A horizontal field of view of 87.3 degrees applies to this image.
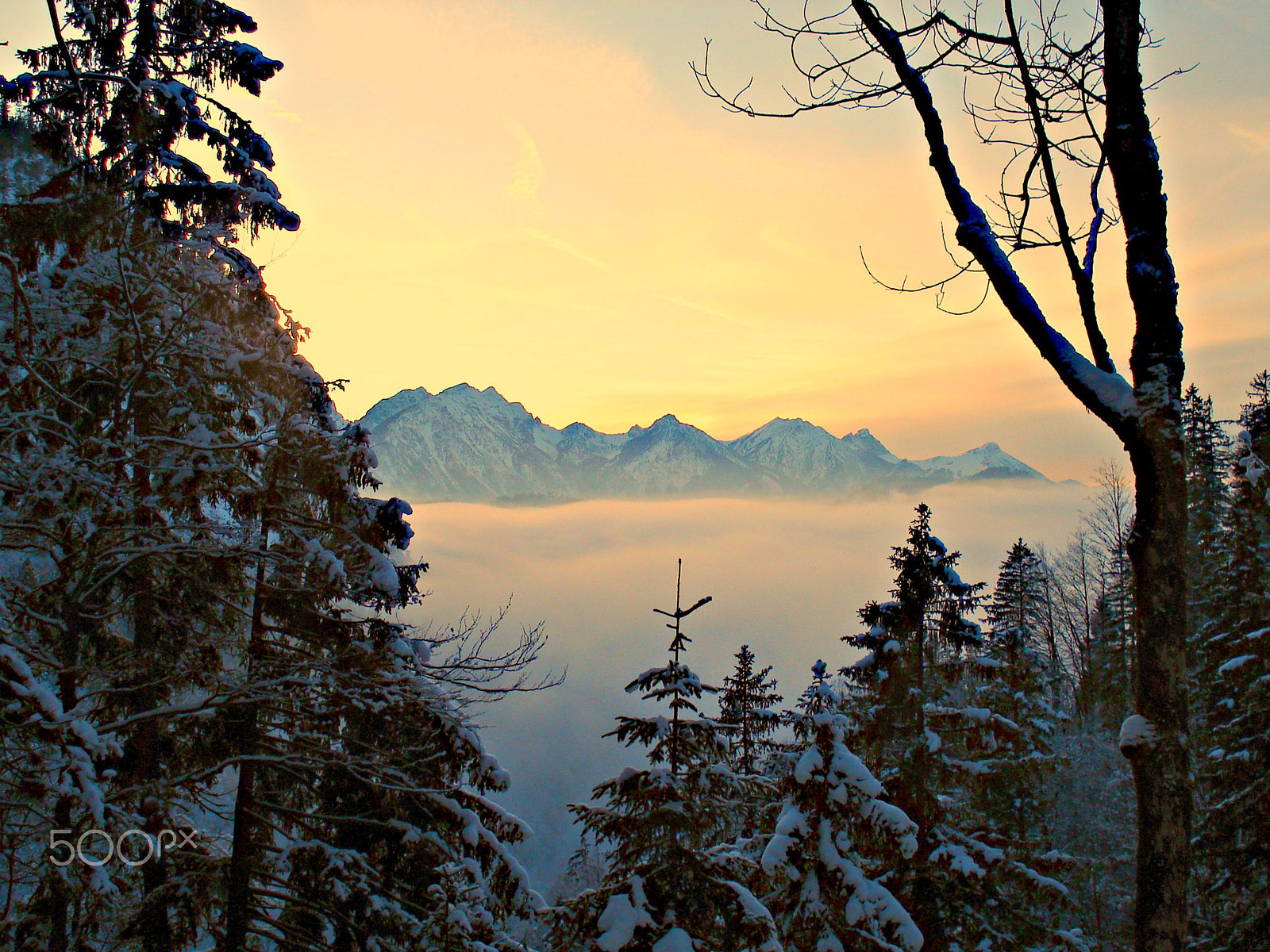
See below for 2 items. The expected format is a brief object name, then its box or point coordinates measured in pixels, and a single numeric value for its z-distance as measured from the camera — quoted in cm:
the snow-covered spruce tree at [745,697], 1981
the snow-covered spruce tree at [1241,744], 1304
